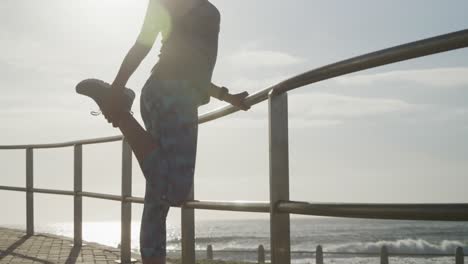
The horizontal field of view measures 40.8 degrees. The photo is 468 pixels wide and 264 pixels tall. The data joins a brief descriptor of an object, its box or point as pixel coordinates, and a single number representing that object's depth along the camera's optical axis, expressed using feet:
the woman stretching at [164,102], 8.25
